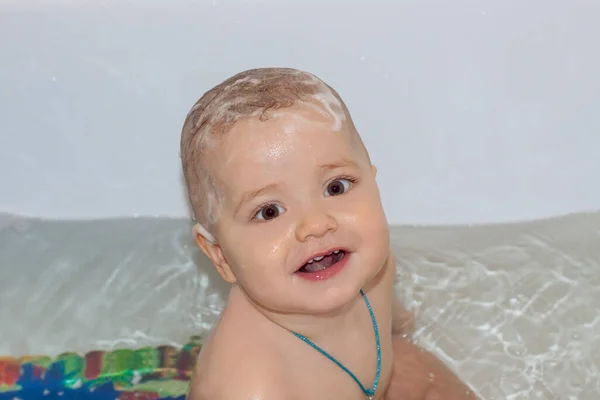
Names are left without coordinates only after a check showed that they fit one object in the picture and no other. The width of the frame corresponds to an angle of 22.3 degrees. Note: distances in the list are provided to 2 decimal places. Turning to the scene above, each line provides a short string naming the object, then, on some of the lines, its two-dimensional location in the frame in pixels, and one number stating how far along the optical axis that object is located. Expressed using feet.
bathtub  3.91
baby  2.93
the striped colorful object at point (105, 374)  3.70
